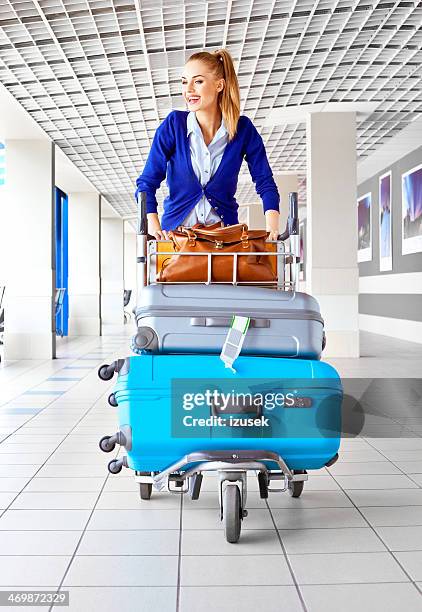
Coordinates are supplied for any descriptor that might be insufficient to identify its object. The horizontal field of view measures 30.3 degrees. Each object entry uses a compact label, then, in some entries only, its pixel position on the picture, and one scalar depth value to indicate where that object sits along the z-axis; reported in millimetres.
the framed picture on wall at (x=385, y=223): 12906
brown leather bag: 2479
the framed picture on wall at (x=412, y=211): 11172
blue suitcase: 2264
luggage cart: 2236
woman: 2641
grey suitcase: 2355
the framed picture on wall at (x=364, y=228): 14438
